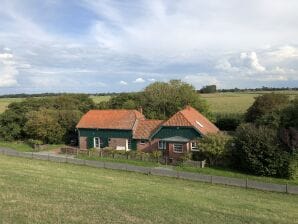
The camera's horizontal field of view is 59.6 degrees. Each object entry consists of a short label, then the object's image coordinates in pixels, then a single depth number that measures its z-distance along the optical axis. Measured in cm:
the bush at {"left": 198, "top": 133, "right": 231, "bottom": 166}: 2669
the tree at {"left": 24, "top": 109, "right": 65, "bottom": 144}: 3766
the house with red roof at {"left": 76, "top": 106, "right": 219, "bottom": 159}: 3010
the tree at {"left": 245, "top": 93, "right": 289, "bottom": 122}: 4279
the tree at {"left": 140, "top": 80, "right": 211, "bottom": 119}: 4242
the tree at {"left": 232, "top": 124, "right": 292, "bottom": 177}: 2388
